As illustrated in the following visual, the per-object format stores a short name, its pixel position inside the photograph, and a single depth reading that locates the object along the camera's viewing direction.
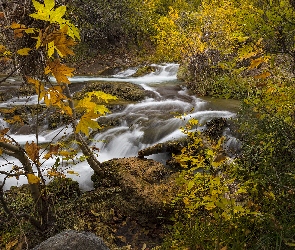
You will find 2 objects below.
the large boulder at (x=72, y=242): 2.62
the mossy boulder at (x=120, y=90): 10.45
